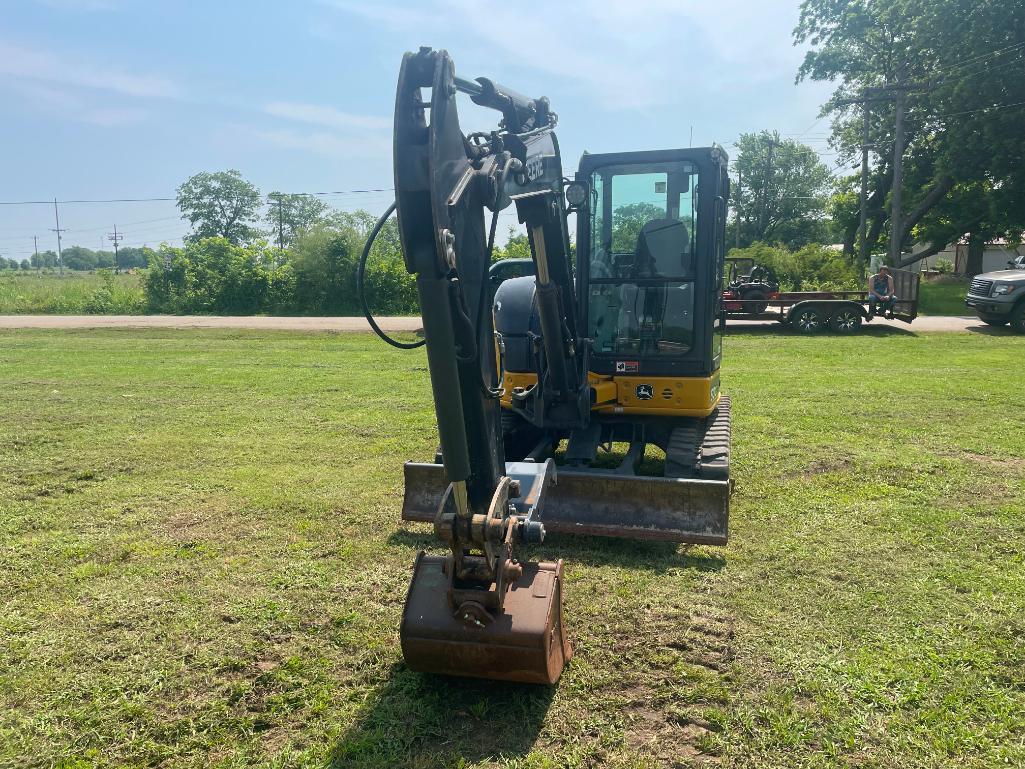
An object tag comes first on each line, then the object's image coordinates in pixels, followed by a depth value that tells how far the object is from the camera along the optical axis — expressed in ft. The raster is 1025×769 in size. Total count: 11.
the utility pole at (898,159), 87.51
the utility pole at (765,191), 193.64
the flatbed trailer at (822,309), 60.80
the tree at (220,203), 221.25
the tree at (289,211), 218.59
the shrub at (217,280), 98.99
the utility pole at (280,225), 208.03
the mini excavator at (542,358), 10.34
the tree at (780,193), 189.37
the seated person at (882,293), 61.05
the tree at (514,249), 83.82
